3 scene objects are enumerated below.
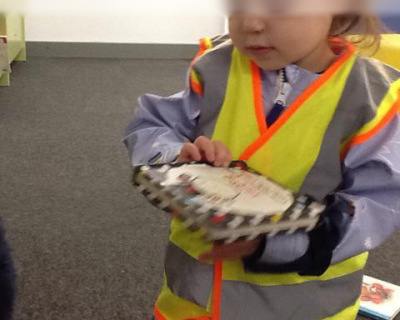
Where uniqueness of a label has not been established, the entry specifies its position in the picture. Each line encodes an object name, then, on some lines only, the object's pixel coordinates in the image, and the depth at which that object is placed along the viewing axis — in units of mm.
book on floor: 1091
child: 516
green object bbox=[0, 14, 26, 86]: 2393
